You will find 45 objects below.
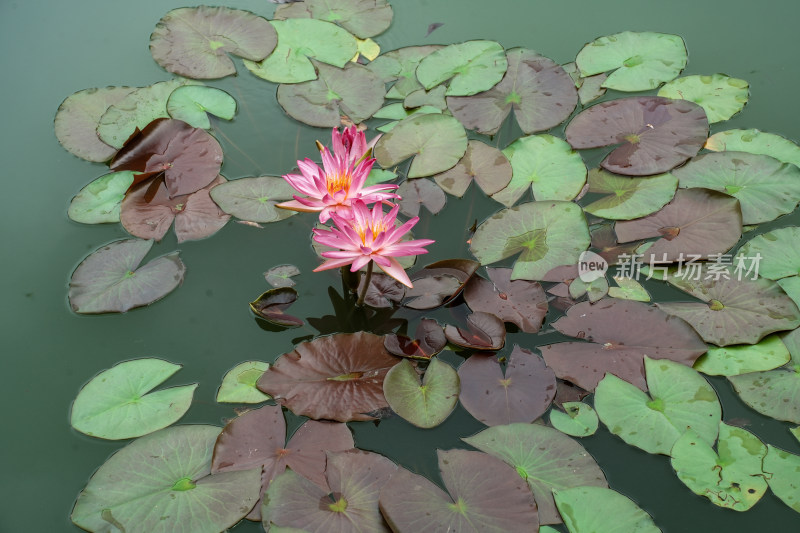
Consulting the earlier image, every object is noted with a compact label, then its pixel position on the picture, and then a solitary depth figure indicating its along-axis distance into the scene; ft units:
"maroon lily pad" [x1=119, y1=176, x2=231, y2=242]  9.43
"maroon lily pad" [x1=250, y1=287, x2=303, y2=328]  8.43
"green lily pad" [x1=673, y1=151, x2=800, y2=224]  9.51
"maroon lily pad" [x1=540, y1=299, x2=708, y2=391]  7.77
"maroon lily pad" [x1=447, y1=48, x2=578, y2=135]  10.79
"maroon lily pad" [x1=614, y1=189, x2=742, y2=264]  8.99
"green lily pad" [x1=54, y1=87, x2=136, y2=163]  10.61
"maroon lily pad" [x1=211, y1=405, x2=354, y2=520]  6.86
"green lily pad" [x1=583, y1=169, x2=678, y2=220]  9.46
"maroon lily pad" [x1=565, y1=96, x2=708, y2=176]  10.04
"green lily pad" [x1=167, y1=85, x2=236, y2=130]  10.91
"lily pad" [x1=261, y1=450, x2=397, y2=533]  6.31
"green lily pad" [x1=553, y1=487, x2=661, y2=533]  6.27
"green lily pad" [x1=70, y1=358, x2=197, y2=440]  7.36
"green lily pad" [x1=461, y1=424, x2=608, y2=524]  6.71
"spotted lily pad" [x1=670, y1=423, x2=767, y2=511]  6.68
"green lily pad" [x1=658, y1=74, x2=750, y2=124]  10.96
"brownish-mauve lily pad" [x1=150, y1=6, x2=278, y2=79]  11.85
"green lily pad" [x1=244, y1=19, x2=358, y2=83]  11.72
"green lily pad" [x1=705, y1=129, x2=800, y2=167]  10.23
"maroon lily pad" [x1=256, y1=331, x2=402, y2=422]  7.34
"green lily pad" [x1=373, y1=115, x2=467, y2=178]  10.11
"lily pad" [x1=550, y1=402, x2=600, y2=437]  7.22
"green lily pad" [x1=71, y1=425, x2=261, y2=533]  6.43
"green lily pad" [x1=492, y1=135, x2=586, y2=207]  9.73
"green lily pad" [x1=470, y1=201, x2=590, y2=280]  8.93
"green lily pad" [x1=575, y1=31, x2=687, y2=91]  11.46
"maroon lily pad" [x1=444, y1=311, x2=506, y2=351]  7.87
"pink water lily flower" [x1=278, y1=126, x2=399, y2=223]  7.89
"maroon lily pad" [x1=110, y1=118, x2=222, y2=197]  9.96
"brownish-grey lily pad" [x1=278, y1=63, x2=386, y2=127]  11.06
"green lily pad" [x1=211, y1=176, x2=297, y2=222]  9.57
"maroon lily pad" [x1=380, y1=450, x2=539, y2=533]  6.20
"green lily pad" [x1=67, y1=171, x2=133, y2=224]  9.67
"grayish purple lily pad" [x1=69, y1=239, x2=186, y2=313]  8.66
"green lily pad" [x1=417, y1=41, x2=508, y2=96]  11.27
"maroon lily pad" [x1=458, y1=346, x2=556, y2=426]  7.34
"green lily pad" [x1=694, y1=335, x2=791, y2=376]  7.73
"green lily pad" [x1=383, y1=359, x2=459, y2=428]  7.27
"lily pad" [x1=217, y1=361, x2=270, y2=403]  7.53
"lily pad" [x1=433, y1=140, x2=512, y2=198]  9.89
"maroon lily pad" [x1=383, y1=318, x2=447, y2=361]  7.86
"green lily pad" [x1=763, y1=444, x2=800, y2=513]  6.67
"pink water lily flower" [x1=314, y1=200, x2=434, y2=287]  7.44
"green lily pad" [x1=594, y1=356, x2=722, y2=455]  7.14
